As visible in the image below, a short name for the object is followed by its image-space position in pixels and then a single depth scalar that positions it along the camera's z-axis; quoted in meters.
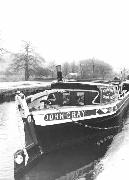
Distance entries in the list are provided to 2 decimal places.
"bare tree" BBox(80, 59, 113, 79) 123.08
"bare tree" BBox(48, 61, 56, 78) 115.26
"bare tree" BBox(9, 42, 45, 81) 101.38
